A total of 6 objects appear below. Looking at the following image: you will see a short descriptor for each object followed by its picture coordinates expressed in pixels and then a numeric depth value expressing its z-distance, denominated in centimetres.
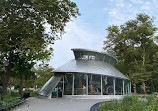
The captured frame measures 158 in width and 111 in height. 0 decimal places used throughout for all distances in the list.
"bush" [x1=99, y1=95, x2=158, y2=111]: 916
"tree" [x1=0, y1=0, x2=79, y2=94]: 1516
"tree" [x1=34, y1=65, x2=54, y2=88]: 4050
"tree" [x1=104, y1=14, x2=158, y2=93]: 3569
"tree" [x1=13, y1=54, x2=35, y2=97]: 1940
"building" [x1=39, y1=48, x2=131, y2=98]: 2192
